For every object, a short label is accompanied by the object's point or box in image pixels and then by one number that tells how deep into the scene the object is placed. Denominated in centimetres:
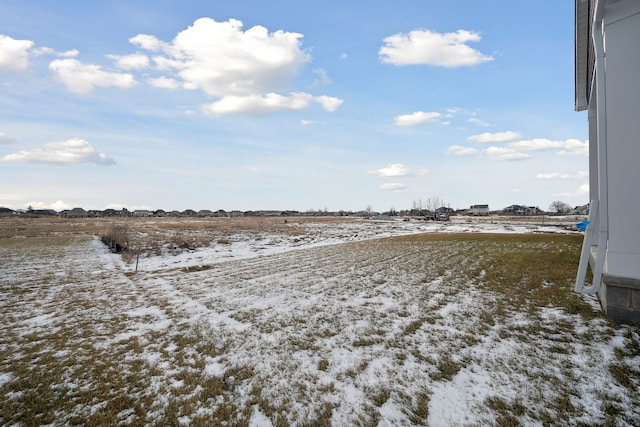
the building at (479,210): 14225
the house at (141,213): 15252
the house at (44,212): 13925
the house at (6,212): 11081
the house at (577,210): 12254
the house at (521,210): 13710
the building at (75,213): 12862
